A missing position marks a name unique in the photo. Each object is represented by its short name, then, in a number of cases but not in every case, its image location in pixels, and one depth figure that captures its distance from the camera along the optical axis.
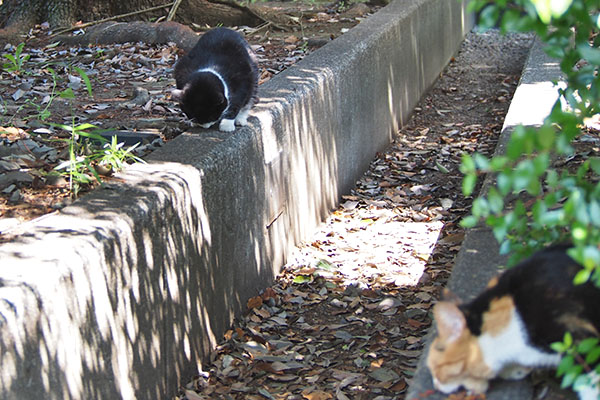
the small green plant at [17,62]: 5.14
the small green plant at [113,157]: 4.02
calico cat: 2.33
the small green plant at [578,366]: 1.96
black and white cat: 4.57
